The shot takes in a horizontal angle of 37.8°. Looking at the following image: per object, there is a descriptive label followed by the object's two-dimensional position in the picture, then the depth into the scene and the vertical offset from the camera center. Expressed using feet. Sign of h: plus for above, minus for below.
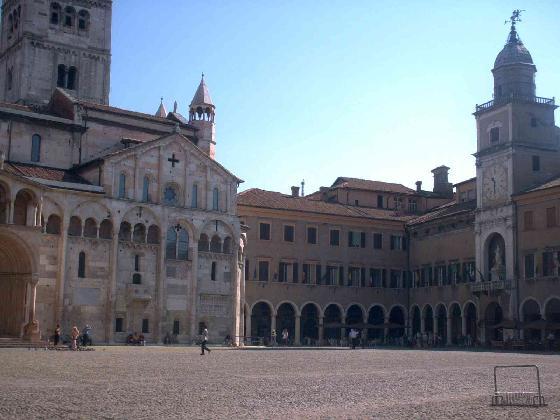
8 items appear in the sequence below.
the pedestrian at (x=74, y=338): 123.03 -3.80
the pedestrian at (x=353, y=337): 160.66 -4.02
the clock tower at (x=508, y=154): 181.98 +37.39
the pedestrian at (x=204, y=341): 115.44 -3.77
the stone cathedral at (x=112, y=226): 142.61 +16.57
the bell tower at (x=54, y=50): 194.70 +63.83
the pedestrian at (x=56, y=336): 130.72 -3.75
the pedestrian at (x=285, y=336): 182.64 -4.45
